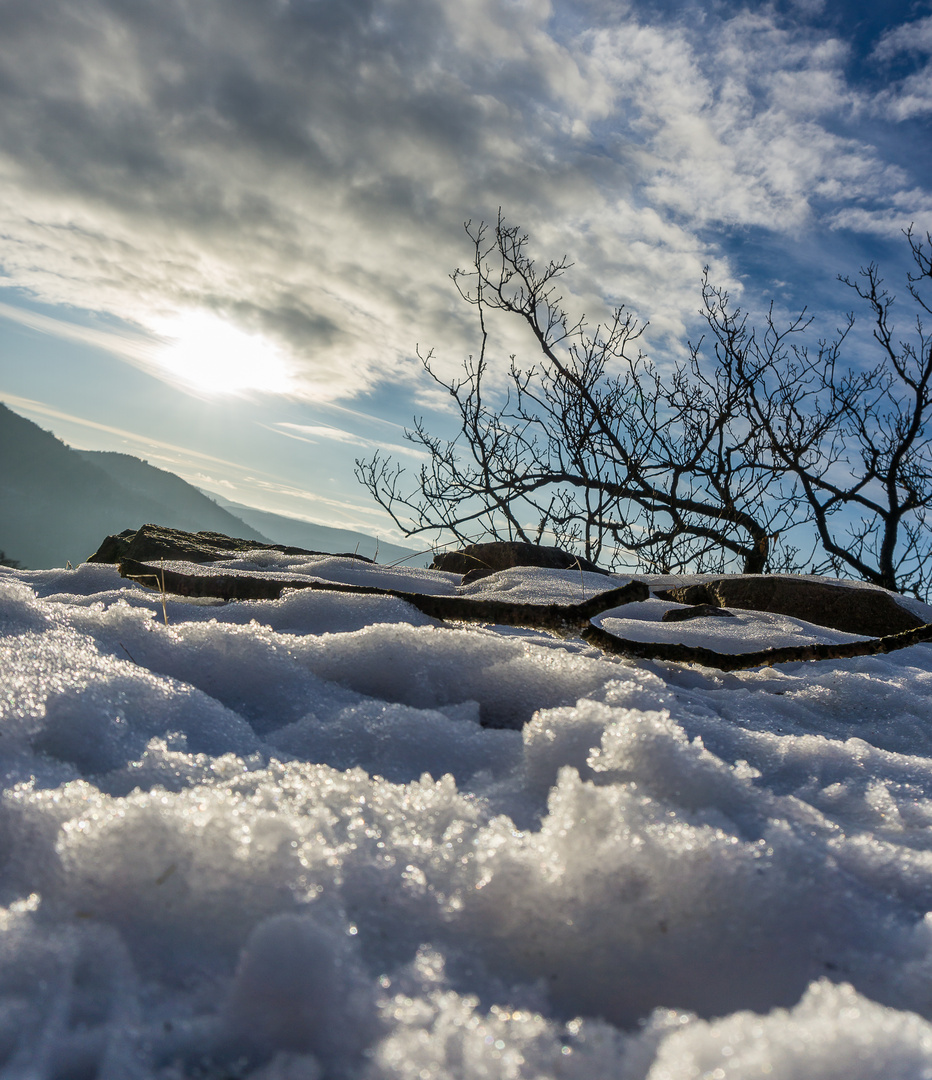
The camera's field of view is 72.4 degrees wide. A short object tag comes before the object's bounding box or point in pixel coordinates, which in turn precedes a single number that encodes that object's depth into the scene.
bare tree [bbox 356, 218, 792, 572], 6.59
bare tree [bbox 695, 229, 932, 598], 6.73
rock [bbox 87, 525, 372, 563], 3.16
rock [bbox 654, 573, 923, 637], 3.00
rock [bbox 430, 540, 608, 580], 4.08
